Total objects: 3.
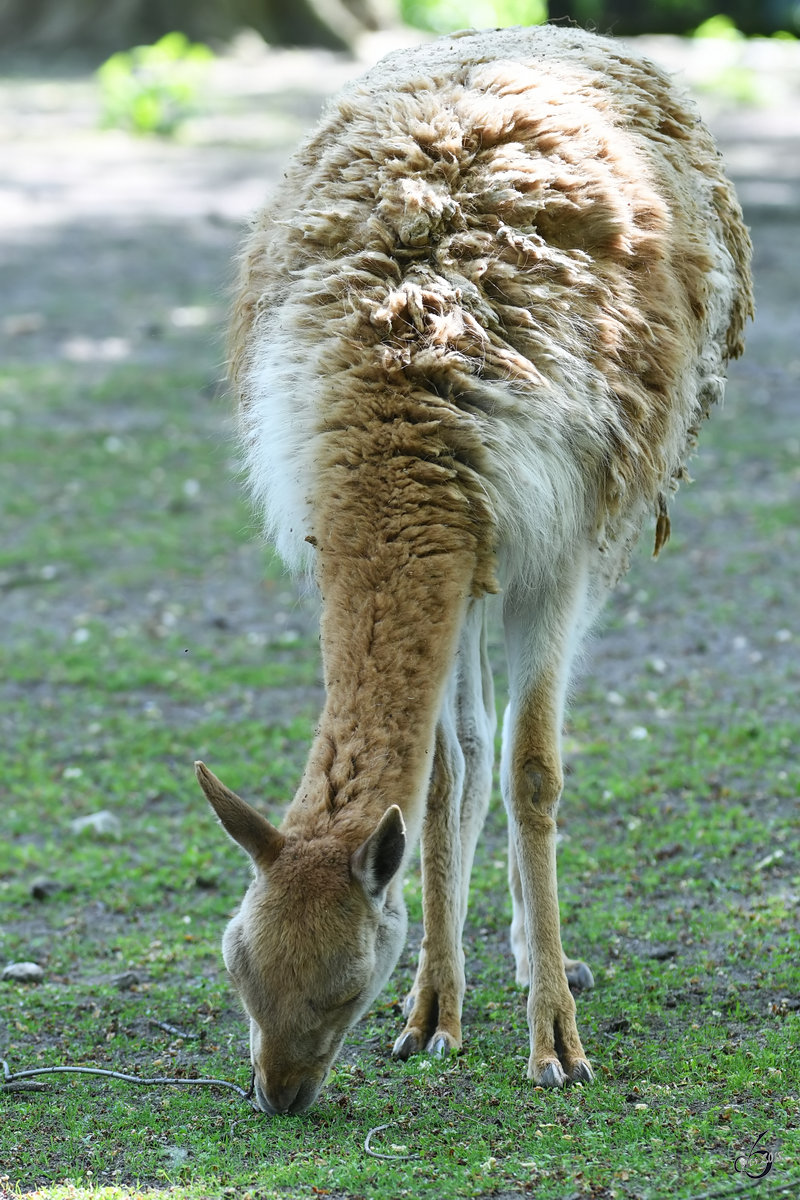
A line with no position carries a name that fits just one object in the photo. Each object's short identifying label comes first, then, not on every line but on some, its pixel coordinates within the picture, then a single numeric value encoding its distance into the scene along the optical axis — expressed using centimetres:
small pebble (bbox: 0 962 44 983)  1043
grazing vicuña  753
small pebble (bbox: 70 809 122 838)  1290
